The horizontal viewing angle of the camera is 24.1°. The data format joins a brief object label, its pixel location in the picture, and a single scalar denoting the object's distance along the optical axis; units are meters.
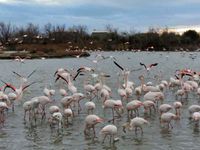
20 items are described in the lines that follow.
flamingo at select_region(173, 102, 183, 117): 14.05
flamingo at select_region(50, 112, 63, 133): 12.50
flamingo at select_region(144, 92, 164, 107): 15.08
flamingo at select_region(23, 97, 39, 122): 13.93
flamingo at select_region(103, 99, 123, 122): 13.95
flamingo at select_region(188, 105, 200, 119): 13.57
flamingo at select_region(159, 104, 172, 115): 13.62
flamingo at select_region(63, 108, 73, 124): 13.42
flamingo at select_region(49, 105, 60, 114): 13.54
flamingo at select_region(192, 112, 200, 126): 12.54
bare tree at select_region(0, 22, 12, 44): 122.19
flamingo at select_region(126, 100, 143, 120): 13.76
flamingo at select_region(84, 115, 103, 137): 11.91
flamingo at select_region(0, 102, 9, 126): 13.64
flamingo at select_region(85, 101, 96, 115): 14.04
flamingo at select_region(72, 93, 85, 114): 15.17
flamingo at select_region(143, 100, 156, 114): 14.34
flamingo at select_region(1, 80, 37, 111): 16.53
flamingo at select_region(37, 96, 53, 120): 14.41
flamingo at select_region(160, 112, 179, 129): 12.52
